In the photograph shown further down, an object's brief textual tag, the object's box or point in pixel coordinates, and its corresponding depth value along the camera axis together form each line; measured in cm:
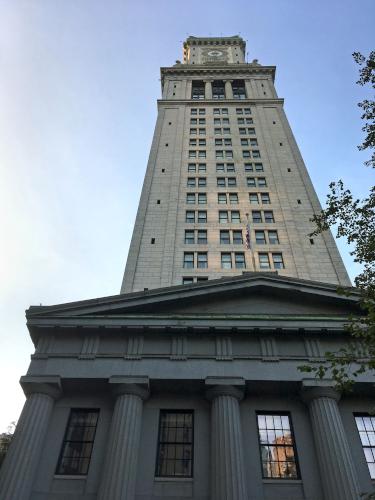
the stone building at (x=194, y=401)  1902
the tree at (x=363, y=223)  1583
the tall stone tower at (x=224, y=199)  3884
